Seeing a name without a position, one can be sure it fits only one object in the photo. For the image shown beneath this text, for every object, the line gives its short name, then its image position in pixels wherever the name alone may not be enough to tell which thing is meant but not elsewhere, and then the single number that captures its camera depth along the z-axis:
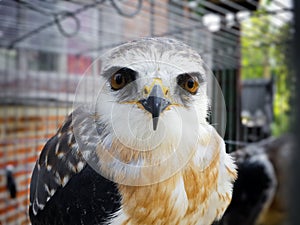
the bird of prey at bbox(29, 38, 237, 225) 0.17
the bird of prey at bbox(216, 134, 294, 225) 0.32
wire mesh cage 0.29
